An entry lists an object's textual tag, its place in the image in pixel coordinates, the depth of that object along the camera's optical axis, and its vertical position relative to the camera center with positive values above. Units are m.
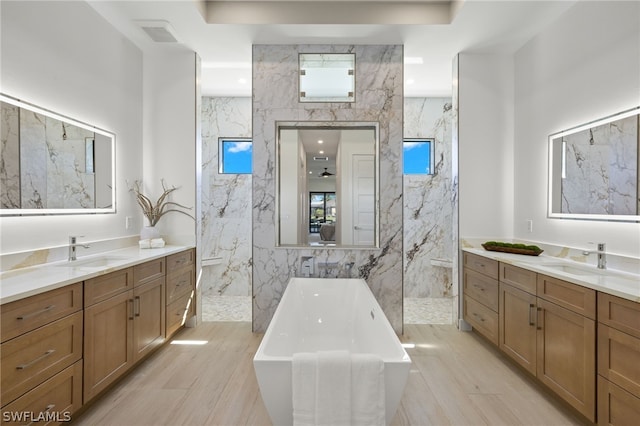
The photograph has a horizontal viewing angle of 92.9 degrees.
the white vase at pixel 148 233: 3.01 -0.23
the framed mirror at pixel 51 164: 1.90 +0.34
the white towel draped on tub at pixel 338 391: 1.37 -0.82
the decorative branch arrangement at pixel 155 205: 3.15 +0.05
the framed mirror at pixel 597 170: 2.02 +0.32
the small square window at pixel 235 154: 4.60 +0.85
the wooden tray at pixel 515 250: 2.68 -0.36
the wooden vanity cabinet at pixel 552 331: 1.72 -0.80
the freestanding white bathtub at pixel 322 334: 1.43 -0.85
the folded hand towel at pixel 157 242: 2.98 -0.32
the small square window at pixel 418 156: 4.55 +0.83
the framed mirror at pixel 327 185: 3.29 +0.29
